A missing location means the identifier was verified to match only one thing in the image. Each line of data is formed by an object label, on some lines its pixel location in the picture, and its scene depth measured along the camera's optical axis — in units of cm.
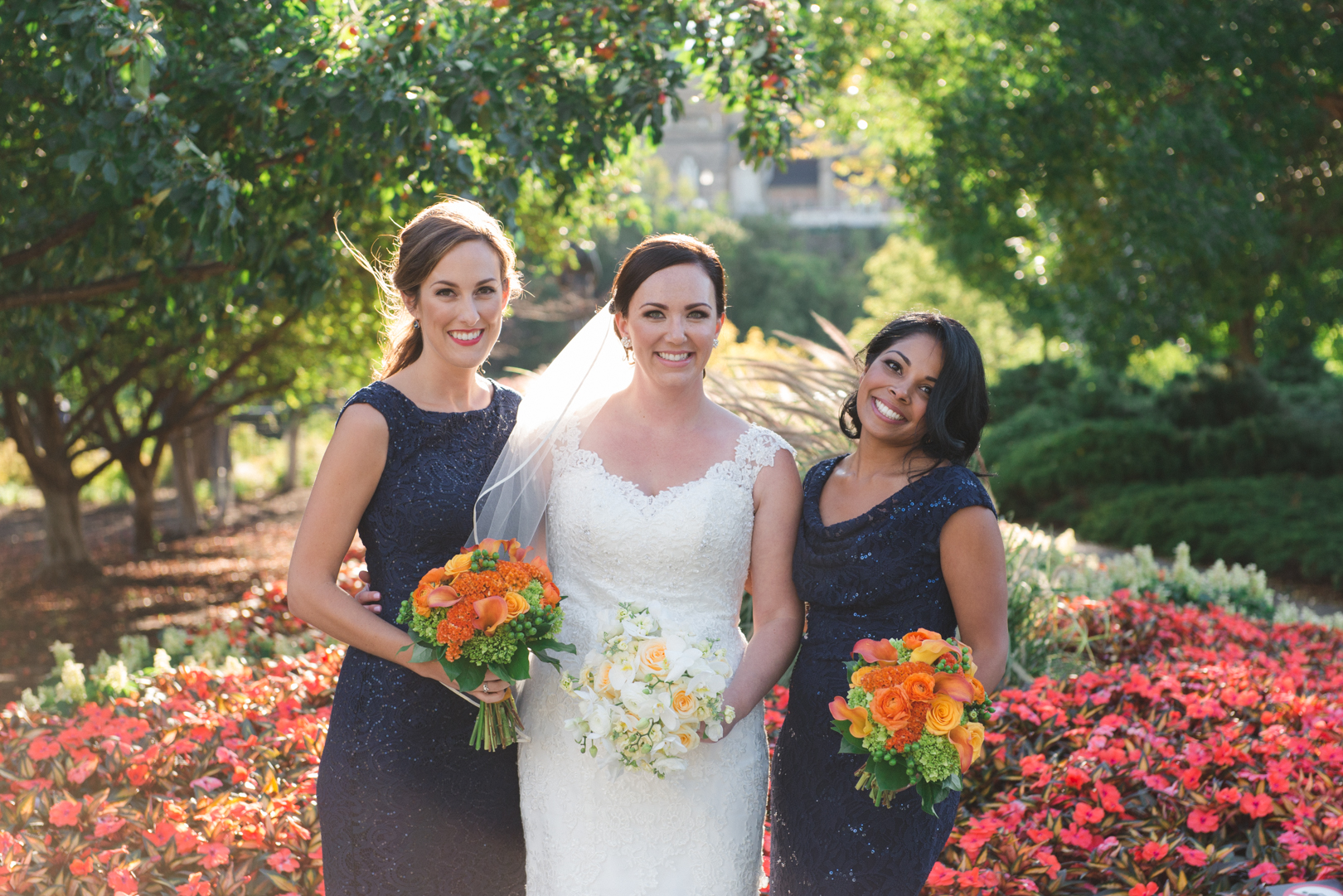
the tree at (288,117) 404
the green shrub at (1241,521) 1088
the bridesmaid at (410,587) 249
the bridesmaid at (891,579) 244
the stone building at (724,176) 6775
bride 257
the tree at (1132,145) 938
